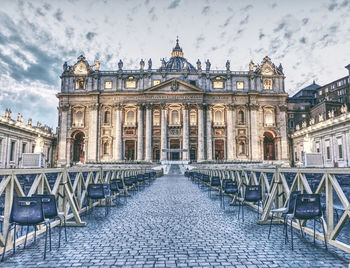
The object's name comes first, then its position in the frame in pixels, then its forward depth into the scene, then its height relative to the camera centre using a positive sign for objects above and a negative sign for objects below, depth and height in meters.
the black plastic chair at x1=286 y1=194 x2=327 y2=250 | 5.48 -0.95
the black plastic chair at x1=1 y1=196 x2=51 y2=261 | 4.94 -0.93
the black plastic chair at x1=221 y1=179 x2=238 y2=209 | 10.36 -1.02
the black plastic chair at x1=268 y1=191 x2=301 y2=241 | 5.91 -0.97
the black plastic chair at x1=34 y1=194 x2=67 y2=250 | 5.76 -0.96
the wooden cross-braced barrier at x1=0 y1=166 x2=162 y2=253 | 5.18 -0.71
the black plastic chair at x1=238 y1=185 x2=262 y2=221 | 8.13 -1.00
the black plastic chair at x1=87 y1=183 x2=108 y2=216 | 8.84 -0.98
